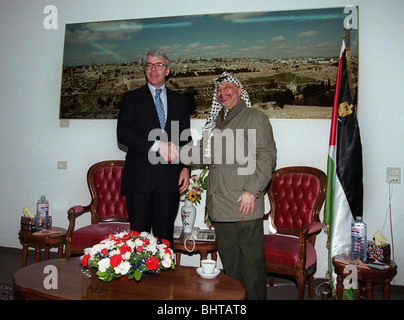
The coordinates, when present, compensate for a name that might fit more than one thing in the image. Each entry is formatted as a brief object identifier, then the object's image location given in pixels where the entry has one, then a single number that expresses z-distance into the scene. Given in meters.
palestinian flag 2.68
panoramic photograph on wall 3.27
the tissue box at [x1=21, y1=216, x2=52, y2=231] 3.14
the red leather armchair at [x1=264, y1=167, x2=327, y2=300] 2.50
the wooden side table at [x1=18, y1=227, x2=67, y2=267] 2.96
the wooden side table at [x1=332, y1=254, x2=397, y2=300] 2.29
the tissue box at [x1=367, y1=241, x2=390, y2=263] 2.46
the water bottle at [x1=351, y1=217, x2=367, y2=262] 2.46
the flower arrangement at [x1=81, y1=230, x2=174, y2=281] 1.70
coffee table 1.59
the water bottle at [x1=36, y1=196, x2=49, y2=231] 3.19
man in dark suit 2.27
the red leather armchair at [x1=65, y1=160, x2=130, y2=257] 3.34
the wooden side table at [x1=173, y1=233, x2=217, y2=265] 2.81
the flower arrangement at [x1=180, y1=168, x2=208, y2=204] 3.11
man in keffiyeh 2.13
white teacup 1.86
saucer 1.85
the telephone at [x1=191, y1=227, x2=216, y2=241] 2.90
